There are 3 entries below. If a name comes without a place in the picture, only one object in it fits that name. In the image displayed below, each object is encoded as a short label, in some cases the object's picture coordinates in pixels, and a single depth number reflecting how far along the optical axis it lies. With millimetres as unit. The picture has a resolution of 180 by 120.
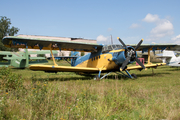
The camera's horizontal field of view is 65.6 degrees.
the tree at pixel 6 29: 45509
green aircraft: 19370
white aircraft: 18345
